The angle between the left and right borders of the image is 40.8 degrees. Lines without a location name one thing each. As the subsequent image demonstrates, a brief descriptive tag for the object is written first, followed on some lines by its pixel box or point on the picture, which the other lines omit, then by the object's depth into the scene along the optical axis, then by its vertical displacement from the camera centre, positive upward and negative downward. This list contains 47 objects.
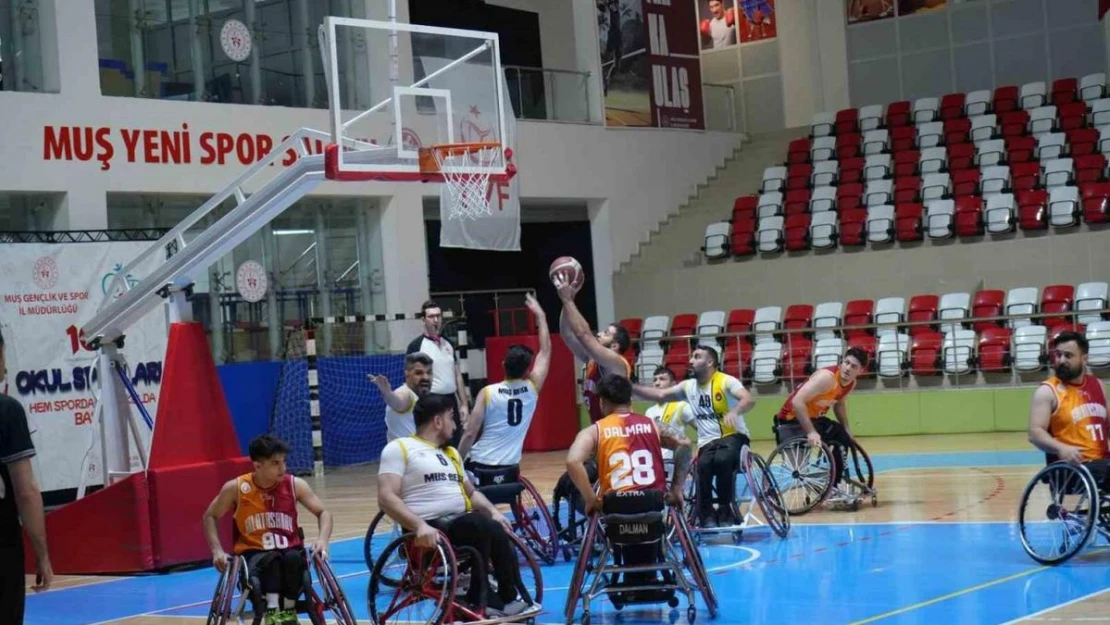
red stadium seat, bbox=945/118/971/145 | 21.66 +2.16
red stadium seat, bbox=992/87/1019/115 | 22.09 +2.61
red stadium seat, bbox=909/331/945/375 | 17.91 -0.87
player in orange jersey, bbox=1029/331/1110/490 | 8.48 -0.82
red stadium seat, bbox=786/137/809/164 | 23.00 +2.14
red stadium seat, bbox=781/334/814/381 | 18.53 -0.84
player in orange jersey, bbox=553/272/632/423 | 7.93 -0.23
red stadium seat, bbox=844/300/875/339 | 19.05 -0.37
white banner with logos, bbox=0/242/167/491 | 14.90 +0.02
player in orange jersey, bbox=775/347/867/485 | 11.30 -0.89
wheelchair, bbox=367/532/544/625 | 6.81 -1.25
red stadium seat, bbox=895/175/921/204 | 20.67 +1.29
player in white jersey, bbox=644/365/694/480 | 10.28 -0.80
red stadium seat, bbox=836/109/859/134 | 23.25 +2.58
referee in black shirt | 5.34 -0.59
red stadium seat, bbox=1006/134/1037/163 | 20.59 +1.73
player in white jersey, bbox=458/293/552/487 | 9.29 -0.69
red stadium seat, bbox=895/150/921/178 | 21.39 +1.73
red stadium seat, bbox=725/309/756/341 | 20.05 -0.35
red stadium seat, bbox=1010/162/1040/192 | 19.77 +1.30
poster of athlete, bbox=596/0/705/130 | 22.41 +3.63
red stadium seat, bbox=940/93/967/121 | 22.44 +2.62
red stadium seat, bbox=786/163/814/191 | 22.25 +1.71
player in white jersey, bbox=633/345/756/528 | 10.22 -0.92
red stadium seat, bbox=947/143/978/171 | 21.00 +1.72
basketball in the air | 7.81 +0.20
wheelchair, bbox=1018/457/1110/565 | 8.16 -1.36
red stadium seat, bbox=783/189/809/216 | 21.59 +1.27
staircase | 22.52 +1.35
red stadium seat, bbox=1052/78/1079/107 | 21.53 +2.61
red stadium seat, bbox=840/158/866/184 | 21.83 +1.70
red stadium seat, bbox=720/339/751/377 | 19.23 -0.83
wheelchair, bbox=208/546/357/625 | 6.70 -1.21
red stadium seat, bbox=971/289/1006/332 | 18.08 -0.34
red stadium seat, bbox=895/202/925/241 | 19.92 +0.80
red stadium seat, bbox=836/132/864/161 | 22.52 +2.14
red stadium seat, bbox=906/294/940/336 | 18.69 -0.35
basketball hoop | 11.20 +1.10
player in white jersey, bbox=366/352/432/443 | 9.23 -0.48
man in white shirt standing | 10.99 -0.29
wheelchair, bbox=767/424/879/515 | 11.30 -1.48
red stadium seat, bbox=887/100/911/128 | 22.86 +2.60
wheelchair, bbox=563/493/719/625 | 7.32 -1.29
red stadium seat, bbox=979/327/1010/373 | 17.33 -0.87
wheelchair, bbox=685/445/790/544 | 10.08 -1.43
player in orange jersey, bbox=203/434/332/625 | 6.83 -0.92
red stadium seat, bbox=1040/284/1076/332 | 17.44 -0.34
